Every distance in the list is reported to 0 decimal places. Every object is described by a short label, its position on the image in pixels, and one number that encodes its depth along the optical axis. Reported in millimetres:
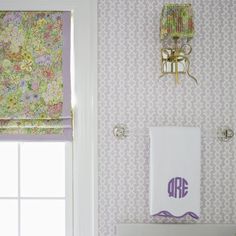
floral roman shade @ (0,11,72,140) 1869
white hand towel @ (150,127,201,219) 1758
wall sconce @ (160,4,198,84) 1734
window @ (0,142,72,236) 2000
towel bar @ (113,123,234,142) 1873
